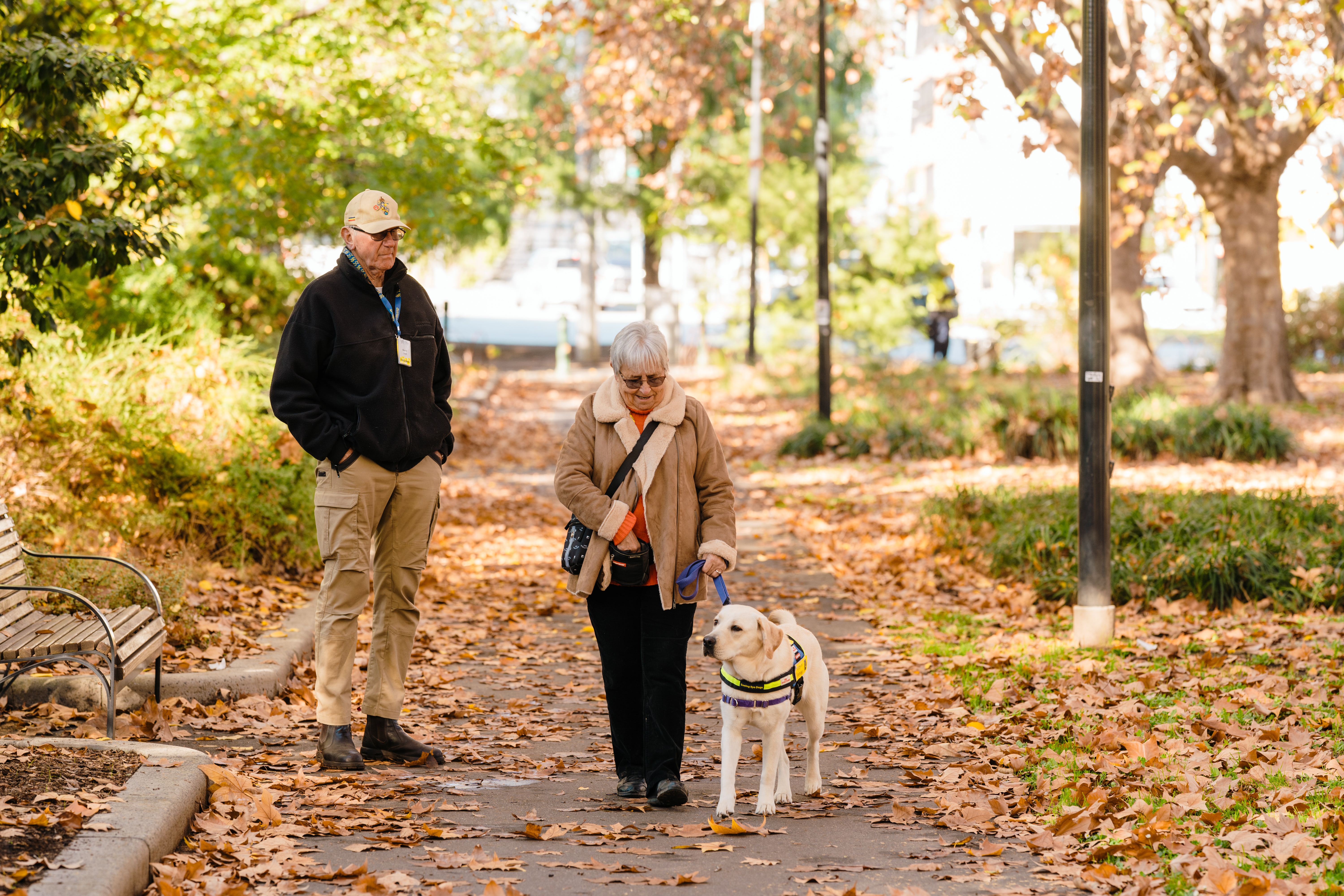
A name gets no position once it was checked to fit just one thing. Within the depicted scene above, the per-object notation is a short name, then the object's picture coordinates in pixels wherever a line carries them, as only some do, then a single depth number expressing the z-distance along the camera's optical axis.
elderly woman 10.80
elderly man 11.75
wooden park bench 11.24
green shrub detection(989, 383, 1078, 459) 31.67
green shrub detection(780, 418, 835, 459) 35.97
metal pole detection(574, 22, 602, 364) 71.56
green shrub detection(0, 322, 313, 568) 18.06
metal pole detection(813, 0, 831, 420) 36.22
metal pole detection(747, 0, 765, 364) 57.25
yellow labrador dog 10.30
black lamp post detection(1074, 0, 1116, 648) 16.69
